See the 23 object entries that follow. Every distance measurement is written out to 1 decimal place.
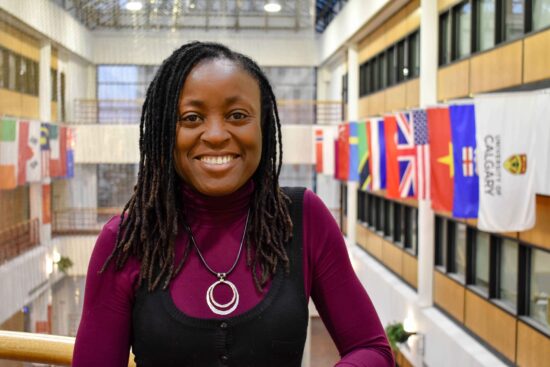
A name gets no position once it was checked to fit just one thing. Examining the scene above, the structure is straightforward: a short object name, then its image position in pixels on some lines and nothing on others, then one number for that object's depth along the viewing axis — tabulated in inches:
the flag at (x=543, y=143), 340.5
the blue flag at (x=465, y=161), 384.5
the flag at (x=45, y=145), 197.4
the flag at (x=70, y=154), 168.7
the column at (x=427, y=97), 546.0
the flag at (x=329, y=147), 682.2
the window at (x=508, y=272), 429.7
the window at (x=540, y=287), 387.1
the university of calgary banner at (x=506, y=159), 352.8
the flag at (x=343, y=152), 658.7
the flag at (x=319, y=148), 635.3
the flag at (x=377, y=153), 550.6
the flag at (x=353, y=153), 636.1
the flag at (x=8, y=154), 210.8
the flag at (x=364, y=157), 594.9
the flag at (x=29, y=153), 209.0
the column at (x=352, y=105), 821.2
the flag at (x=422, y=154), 458.9
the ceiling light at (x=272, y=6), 138.9
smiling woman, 52.2
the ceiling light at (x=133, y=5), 145.5
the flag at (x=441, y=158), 418.3
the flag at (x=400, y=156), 481.7
